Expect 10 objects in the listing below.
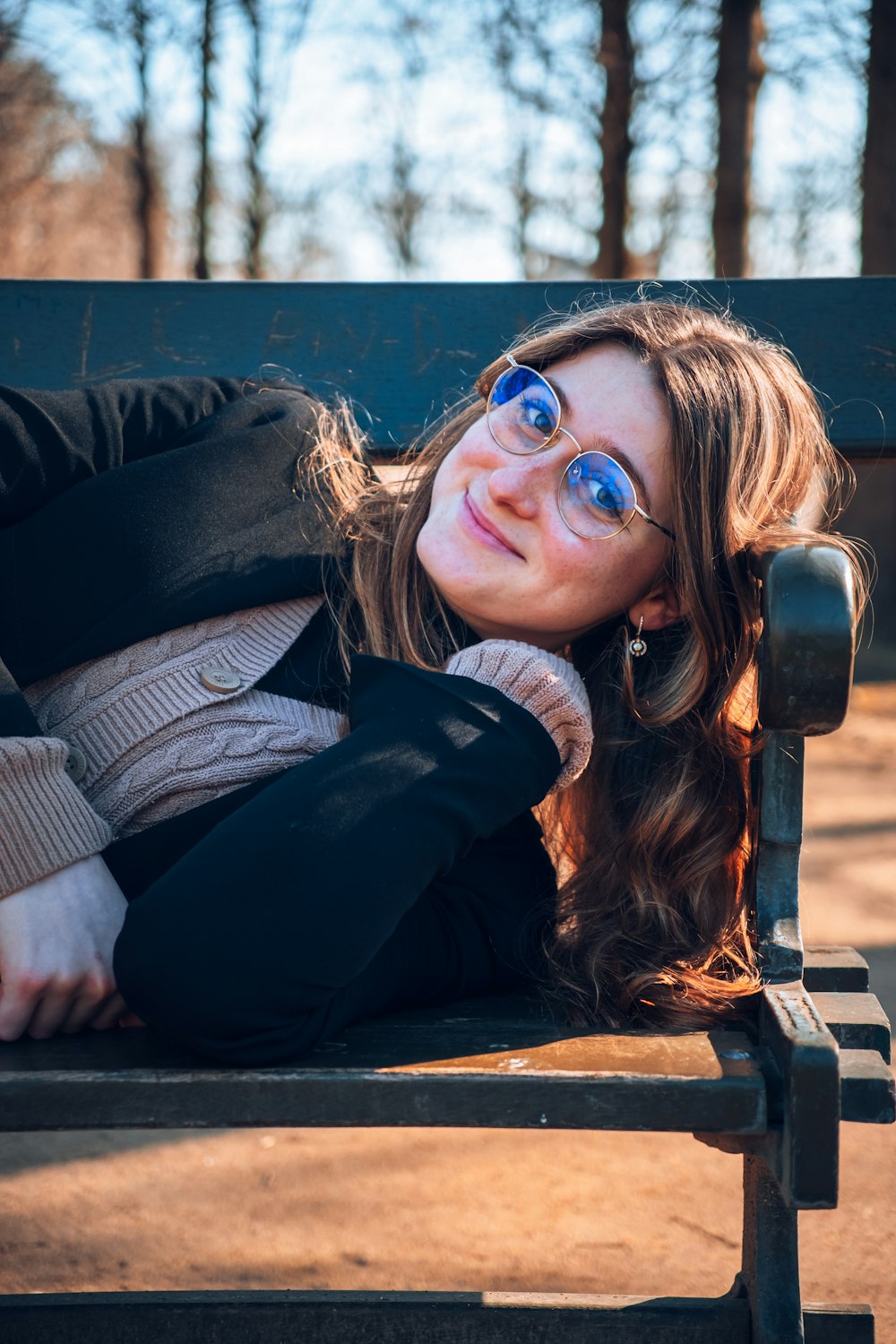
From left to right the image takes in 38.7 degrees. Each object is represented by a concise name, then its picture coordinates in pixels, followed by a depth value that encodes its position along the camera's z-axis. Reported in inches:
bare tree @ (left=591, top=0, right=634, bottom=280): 331.6
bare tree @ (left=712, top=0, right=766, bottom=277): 289.1
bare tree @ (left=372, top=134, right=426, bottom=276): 555.9
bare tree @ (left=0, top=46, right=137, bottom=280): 449.1
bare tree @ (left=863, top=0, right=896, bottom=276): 300.4
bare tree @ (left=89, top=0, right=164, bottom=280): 390.0
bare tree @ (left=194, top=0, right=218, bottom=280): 391.2
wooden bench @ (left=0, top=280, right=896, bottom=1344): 47.0
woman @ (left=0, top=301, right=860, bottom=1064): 53.4
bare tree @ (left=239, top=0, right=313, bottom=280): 404.5
